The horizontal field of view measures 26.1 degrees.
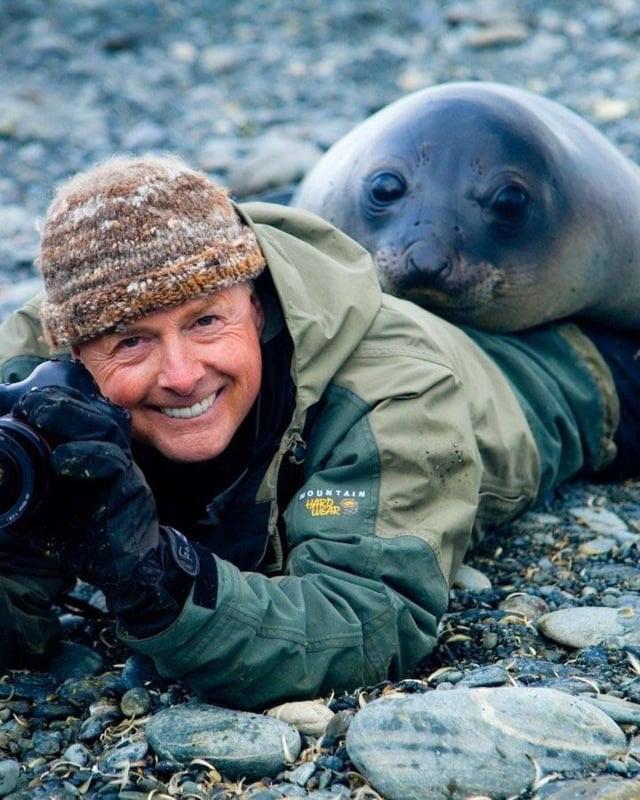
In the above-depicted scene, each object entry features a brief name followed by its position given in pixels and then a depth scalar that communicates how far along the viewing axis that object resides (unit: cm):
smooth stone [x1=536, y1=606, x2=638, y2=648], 324
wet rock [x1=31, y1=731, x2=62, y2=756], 291
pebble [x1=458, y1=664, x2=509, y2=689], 290
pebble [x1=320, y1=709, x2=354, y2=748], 275
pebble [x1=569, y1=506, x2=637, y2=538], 412
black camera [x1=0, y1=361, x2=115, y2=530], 264
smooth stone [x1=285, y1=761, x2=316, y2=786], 264
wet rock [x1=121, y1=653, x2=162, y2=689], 314
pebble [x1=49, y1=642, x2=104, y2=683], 335
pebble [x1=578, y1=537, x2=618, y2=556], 394
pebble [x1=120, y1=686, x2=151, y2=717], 300
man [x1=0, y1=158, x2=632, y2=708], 279
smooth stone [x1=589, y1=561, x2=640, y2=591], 366
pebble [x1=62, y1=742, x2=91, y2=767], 281
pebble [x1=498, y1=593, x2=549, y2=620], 349
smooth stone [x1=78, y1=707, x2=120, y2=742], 293
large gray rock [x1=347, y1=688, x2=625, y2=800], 251
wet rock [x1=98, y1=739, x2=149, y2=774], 275
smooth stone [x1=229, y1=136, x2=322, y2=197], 773
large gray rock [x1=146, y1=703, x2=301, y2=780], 269
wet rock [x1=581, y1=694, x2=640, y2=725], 270
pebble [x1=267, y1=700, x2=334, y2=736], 282
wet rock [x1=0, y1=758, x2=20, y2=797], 275
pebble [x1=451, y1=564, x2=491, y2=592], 369
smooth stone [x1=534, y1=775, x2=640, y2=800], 238
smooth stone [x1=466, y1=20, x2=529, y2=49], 1075
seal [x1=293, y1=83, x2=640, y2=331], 429
